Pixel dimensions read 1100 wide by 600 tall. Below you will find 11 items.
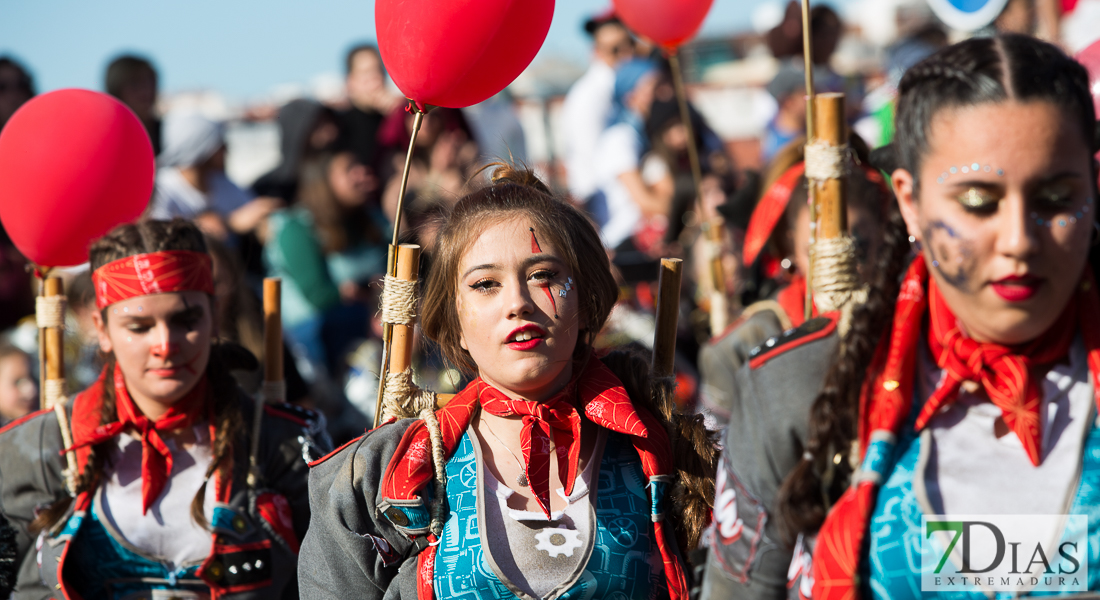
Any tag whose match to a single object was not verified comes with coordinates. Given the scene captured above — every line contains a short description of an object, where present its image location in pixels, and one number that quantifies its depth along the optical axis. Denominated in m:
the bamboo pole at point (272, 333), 6.84
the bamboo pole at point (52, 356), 7.07
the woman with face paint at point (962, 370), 3.22
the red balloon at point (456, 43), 5.34
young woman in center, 4.62
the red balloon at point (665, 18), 8.86
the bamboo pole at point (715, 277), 9.41
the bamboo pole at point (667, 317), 5.54
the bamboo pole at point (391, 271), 5.50
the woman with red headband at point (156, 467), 6.16
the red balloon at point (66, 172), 6.83
